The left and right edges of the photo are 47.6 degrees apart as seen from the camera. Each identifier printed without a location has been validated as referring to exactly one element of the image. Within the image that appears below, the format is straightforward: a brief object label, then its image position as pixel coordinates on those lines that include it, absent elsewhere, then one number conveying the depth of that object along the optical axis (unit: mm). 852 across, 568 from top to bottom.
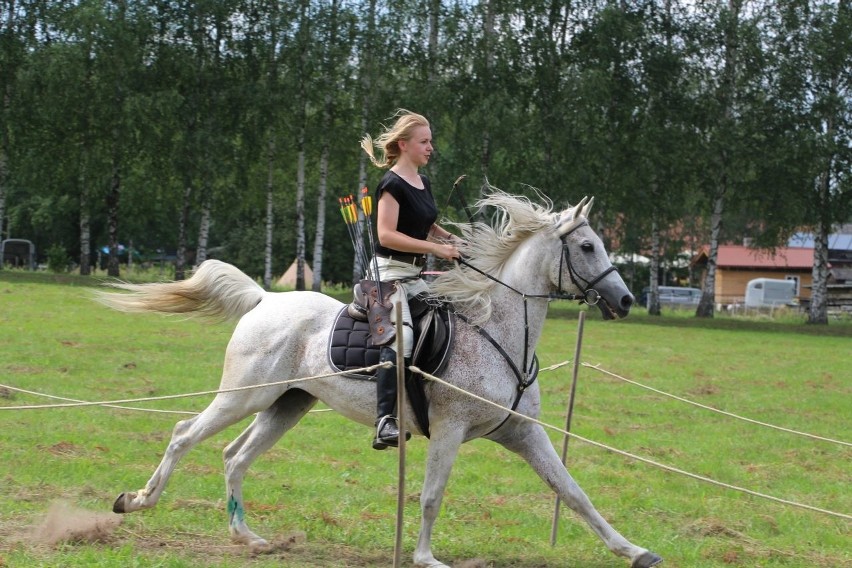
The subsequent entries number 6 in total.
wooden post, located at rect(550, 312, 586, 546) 7395
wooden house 63500
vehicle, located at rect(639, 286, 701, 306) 61759
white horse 6426
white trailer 58125
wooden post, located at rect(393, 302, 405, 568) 6133
